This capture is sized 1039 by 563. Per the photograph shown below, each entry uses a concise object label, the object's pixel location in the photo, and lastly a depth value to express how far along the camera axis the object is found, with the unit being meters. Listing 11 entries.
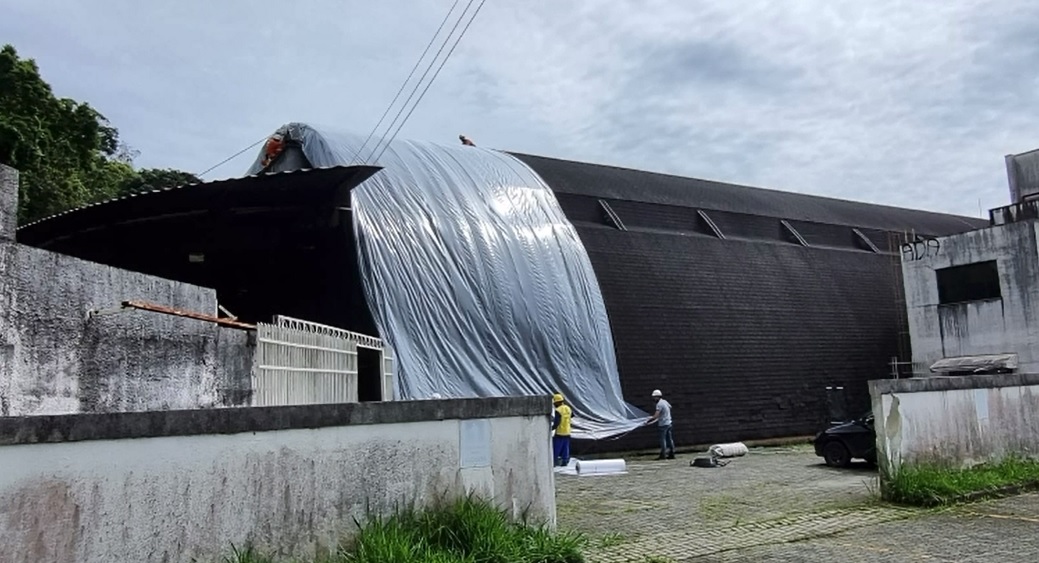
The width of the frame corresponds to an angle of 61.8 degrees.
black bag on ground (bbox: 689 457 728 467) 14.89
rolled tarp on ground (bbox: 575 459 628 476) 13.87
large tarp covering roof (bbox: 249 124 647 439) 14.67
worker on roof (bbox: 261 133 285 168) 16.95
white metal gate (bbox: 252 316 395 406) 9.86
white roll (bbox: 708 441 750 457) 15.36
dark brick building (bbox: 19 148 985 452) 14.67
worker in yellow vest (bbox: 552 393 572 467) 14.05
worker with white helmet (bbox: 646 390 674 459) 16.20
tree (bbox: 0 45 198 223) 19.47
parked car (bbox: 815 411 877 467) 13.62
